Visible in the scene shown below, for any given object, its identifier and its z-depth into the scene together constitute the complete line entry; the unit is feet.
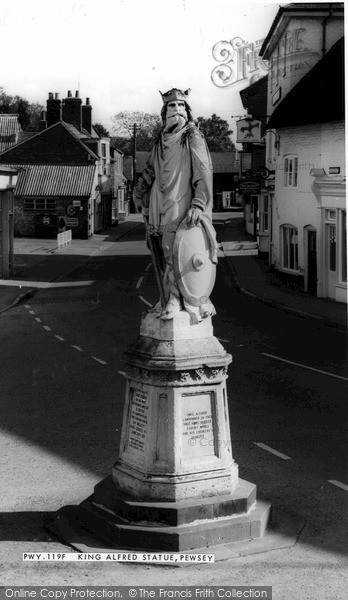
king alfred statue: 29.78
